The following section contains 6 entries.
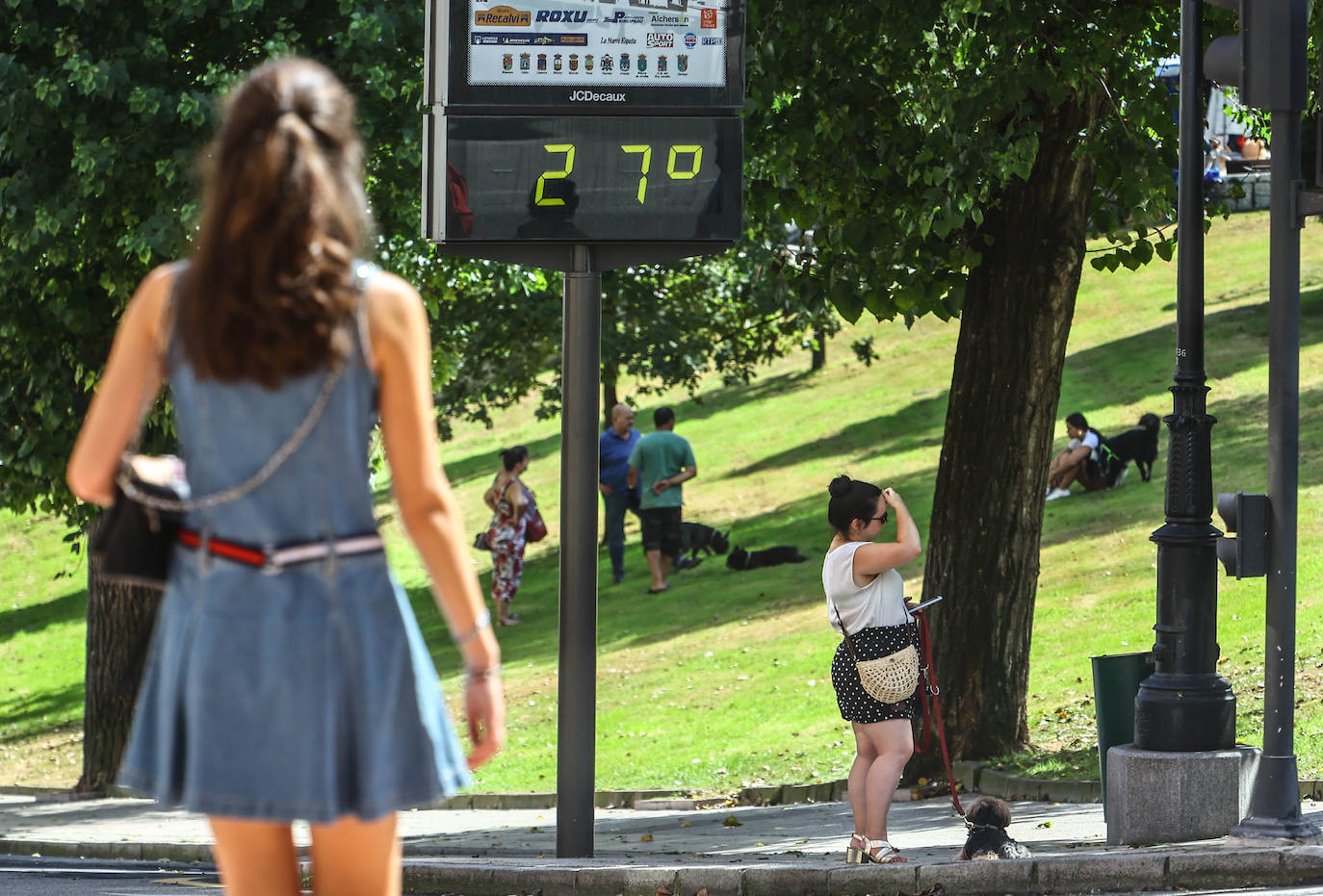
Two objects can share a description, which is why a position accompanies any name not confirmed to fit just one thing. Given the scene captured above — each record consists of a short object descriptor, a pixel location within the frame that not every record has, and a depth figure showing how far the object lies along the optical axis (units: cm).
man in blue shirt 4172
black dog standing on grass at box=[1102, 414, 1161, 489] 4478
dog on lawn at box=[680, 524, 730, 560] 4431
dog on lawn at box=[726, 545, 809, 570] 4303
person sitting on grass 4441
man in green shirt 4028
